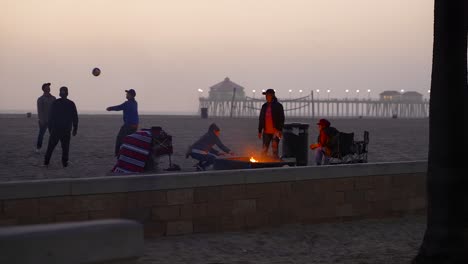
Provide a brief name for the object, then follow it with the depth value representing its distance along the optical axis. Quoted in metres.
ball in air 20.05
